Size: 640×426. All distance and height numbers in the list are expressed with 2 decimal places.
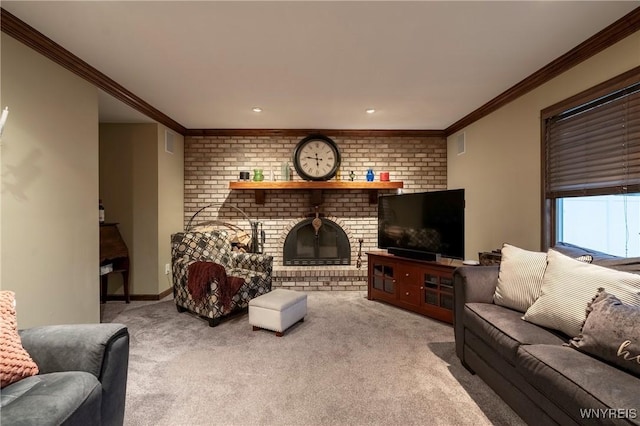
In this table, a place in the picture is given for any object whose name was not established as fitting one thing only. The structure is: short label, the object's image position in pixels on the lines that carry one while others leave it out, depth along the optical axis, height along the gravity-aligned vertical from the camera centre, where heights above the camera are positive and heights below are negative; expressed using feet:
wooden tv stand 10.46 -2.65
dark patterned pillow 4.23 -1.75
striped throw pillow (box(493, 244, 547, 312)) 6.54 -1.46
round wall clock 15.14 +2.61
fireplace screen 15.42 -1.62
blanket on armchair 9.83 -2.20
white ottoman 9.14 -2.97
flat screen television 10.48 -0.48
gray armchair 3.61 -2.17
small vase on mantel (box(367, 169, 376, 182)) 15.15 +1.71
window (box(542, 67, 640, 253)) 6.78 +1.03
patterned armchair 9.95 -2.21
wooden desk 11.17 -1.52
